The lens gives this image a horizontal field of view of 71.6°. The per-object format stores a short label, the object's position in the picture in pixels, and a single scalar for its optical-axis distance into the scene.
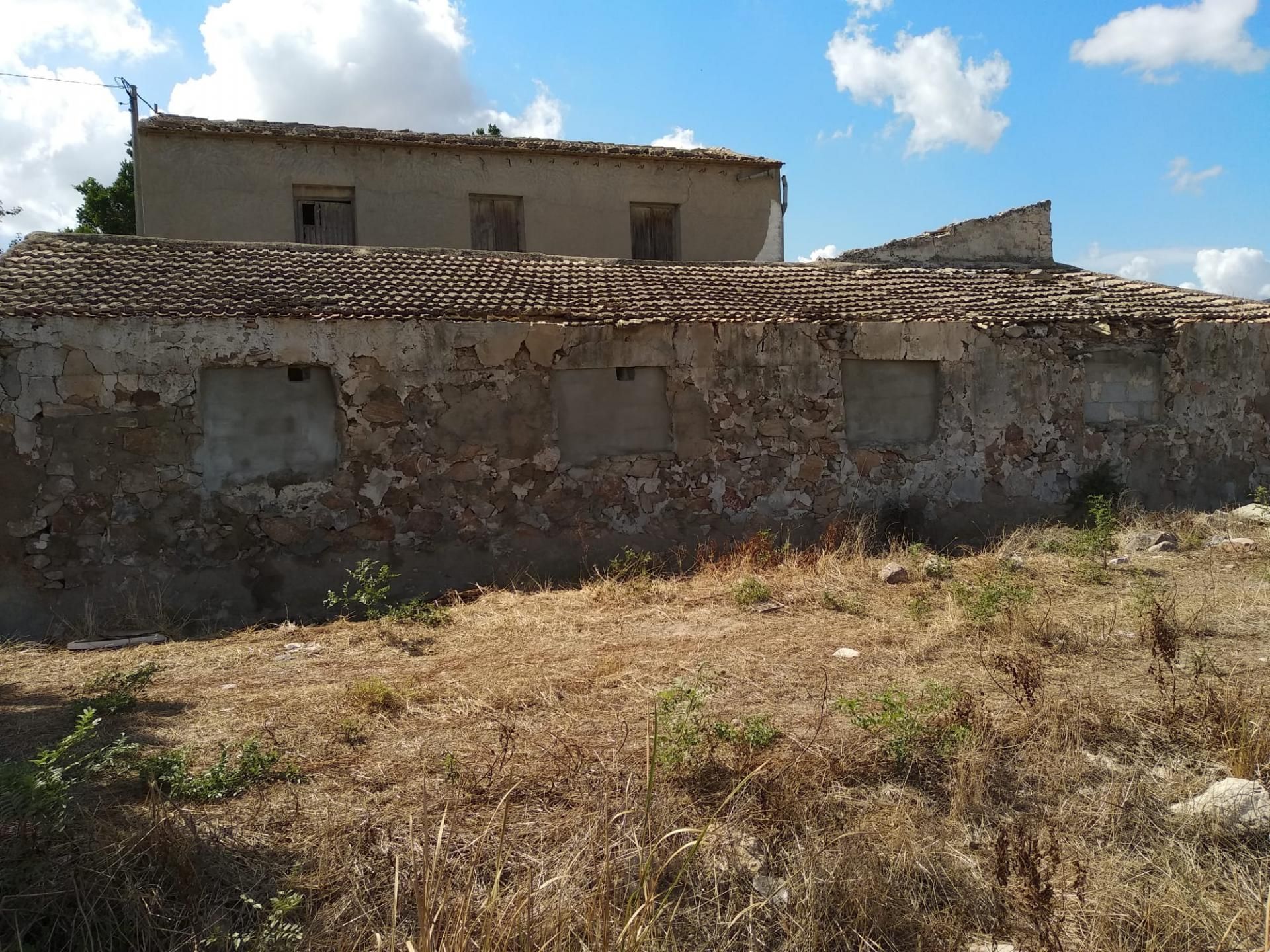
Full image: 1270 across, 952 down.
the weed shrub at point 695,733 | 4.11
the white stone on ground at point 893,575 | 8.03
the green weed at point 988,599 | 6.39
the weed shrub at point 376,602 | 7.51
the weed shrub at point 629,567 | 8.69
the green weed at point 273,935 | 2.99
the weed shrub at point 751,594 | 7.48
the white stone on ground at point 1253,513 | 10.12
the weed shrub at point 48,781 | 3.30
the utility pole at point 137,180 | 13.63
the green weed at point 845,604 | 7.09
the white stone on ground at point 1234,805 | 3.85
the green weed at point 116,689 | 5.05
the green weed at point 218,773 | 3.81
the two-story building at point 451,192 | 13.95
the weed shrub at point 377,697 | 5.05
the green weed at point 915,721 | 4.28
